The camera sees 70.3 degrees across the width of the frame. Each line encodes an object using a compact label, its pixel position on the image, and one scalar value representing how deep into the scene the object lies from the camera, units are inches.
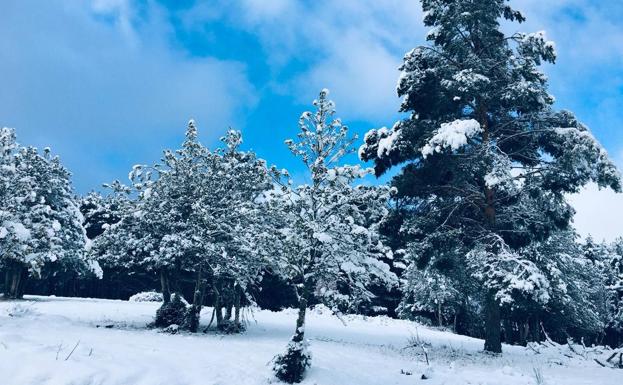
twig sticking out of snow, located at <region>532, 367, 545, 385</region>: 381.0
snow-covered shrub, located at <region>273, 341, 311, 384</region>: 409.7
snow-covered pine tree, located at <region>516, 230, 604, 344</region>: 1050.7
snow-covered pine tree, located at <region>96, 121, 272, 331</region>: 668.7
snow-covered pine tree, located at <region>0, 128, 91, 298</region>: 637.3
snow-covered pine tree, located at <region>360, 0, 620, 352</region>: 566.3
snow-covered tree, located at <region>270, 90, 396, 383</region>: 456.1
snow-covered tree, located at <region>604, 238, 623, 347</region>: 1873.8
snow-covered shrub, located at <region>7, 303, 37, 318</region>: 578.6
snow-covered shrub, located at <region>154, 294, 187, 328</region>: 708.0
